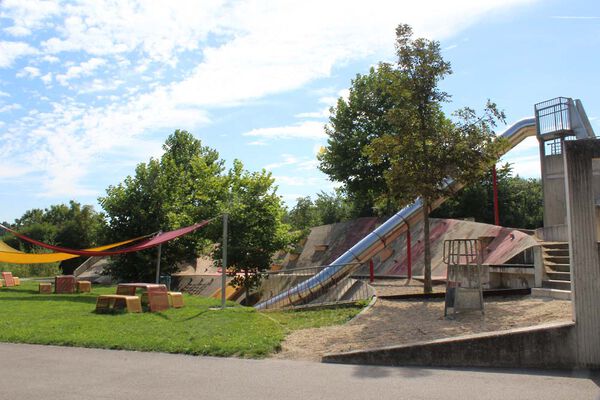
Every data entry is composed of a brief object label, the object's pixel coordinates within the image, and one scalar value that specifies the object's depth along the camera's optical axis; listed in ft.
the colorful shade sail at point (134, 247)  51.96
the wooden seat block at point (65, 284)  66.64
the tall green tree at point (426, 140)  45.60
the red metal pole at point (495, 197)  70.03
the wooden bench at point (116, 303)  43.62
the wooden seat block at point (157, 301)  44.83
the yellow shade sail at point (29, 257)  59.16
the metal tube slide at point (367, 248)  56.80
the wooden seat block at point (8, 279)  79.20
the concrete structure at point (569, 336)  22.45
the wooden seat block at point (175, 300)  48.08
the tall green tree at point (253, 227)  63.46
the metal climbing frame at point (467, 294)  33.27
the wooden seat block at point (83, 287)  68.54
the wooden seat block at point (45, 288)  66.44
